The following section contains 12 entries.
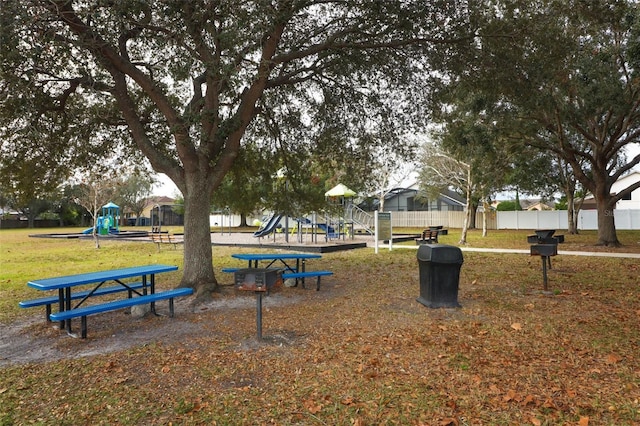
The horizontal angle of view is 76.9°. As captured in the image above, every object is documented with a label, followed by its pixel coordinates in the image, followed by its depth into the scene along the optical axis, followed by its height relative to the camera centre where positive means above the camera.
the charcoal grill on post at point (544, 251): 7.50 -0.54
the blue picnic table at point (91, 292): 4.70 -0.86
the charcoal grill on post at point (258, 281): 4.55 -0.65
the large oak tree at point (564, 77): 7.47 +3.57
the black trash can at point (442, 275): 6.18 -0.81
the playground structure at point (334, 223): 18.19 +0.00
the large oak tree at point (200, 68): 5.82 +2.84
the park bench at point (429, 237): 17.20 -0.62
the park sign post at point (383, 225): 15.03 -0.07
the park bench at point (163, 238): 17.02 -0.59
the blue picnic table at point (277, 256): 7.75 -0.65
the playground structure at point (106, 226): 26.67 -0.08
